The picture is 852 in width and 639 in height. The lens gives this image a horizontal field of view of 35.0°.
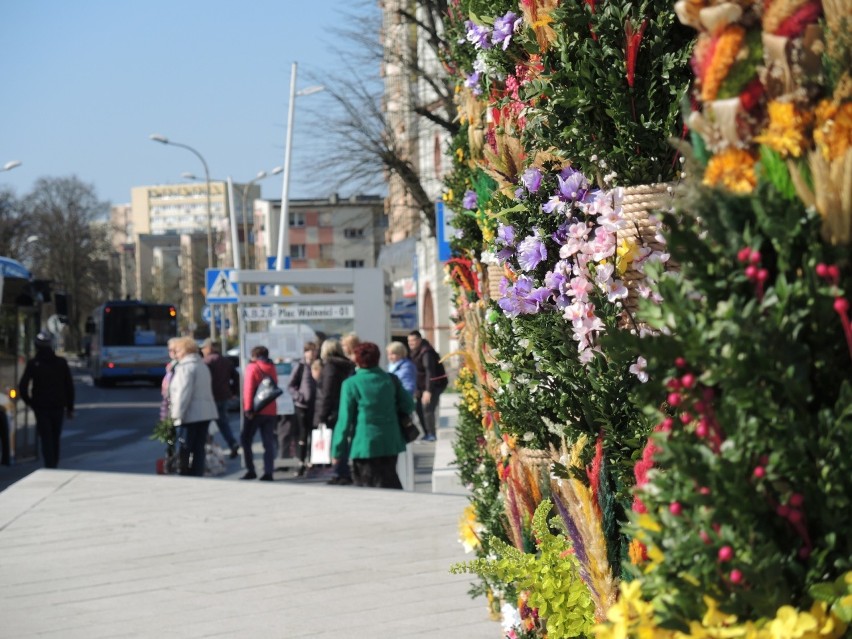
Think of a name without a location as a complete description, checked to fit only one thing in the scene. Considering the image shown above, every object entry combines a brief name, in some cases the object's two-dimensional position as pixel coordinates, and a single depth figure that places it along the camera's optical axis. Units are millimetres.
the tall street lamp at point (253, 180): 46291
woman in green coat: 11586
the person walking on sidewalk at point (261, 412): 16766
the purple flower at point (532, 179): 4727
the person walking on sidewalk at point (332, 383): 14742
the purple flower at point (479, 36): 5430
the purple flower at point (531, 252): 4715
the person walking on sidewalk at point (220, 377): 19688
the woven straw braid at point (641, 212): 4113
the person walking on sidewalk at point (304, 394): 16766
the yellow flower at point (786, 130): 2312
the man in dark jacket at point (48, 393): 17594
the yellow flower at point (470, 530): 7198
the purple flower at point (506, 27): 5055
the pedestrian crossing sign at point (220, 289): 23359
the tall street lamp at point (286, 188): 34966
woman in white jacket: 14734
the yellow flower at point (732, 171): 2334
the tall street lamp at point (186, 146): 52812
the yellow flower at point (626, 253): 4215
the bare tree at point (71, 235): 80438
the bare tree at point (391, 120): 27344
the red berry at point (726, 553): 2232
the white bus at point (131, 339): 52906
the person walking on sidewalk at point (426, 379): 21297
